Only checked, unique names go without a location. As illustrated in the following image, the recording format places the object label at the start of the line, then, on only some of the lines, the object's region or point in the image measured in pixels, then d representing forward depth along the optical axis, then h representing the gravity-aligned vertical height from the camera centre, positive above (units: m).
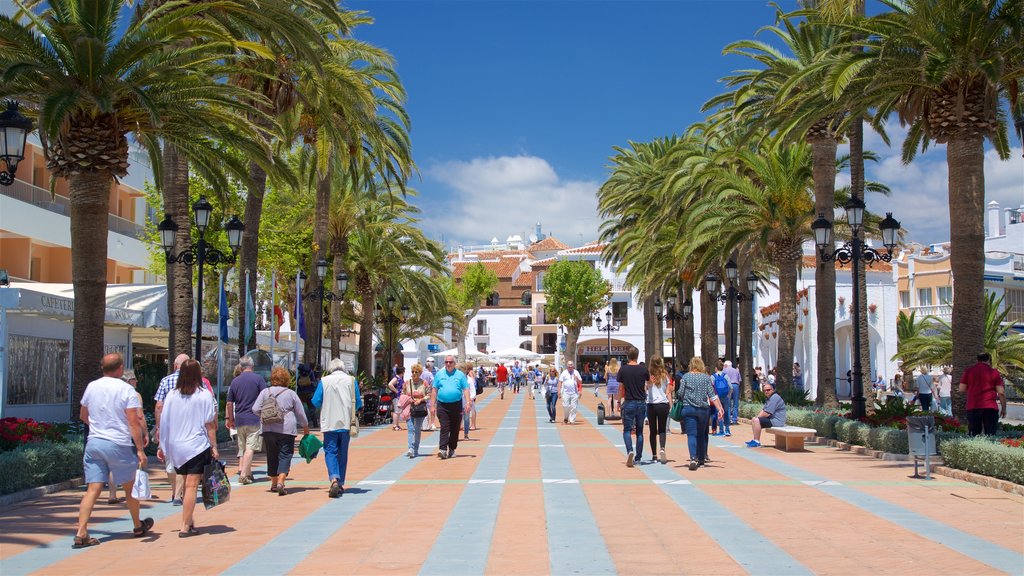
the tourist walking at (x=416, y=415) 16.89 -1.08
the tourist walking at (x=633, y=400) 15.27 -0.76
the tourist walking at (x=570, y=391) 27.53 -1.08
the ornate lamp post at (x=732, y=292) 30.83 +2.01
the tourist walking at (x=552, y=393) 29.53 -1.25
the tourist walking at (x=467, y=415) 20.73 -1.48
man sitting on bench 19.27 -1.30
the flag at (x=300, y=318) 29.08 +1.15
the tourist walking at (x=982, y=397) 15.08 -0.72
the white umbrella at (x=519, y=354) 58.30 -0.03
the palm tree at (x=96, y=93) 14.10 +4.03
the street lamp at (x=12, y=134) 12.27 +2.85
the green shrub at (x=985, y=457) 12.13 -1.44
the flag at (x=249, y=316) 25.10 +1.04
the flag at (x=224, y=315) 24.31 +1.01
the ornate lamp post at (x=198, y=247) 18.28 +2.12
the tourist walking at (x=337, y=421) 11.87 -0.82
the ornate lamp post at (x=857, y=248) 19.72 +2.19
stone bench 18.00 -1.63
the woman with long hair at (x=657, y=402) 15.63 -0.81
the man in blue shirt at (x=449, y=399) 16.48 -0.78
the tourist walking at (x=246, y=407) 12.88 -0.71
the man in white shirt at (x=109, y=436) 8.48 -0.72
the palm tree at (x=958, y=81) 16.39 +4.86
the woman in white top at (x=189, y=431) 8.95 -0.71
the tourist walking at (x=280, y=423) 12.16 -0.87
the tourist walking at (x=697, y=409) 14.77 -0.88
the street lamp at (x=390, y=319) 40.93 +1.72
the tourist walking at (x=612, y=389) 29.41 -1.11
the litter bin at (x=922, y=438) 13.49 -1.22
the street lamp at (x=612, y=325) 78.95 +2.35
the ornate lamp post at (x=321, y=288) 27.67 +2.18
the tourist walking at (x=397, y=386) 25.23 -0.84
